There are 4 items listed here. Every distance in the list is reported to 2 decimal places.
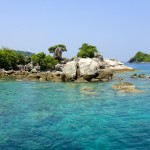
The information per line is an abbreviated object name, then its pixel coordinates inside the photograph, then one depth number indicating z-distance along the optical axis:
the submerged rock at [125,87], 30.08
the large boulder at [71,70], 42.67
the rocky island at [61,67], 42.59
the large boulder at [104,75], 43.61
